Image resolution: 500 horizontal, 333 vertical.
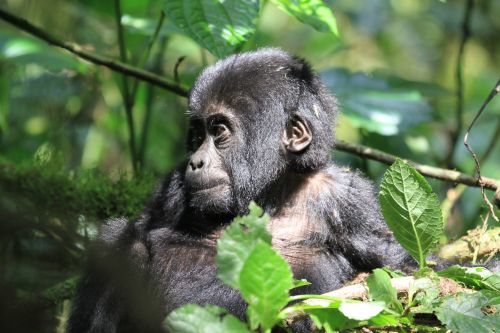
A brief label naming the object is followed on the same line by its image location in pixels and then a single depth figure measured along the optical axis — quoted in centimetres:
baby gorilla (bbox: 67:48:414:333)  668
